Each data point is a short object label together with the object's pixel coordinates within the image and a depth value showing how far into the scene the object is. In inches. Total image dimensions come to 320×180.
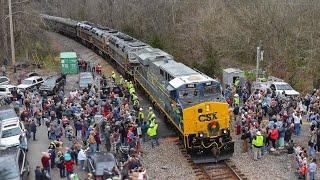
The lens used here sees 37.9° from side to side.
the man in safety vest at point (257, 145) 833.0
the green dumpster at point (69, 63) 1612.1
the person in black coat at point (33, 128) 949.2
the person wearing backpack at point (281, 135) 868.1
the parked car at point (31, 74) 1552.7
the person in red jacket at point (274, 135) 858.1
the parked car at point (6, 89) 1288.1
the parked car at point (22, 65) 1752.1
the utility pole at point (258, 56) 1262.2
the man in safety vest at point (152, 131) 911.1
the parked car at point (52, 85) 1318.4
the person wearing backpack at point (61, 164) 764.6
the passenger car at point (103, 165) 689.0
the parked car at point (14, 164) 685.9
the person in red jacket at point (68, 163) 765.9
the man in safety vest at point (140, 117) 978.1
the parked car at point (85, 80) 1333.7
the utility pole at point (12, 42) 1651.1
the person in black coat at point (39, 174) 699.4
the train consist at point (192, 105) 823.7
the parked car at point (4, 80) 1405.8
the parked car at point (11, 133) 844.6
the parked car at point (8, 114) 977.0
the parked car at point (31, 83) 1371.3
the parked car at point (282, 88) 1193.6
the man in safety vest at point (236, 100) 1081.4
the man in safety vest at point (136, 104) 1058.7
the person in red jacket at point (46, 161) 753.0
